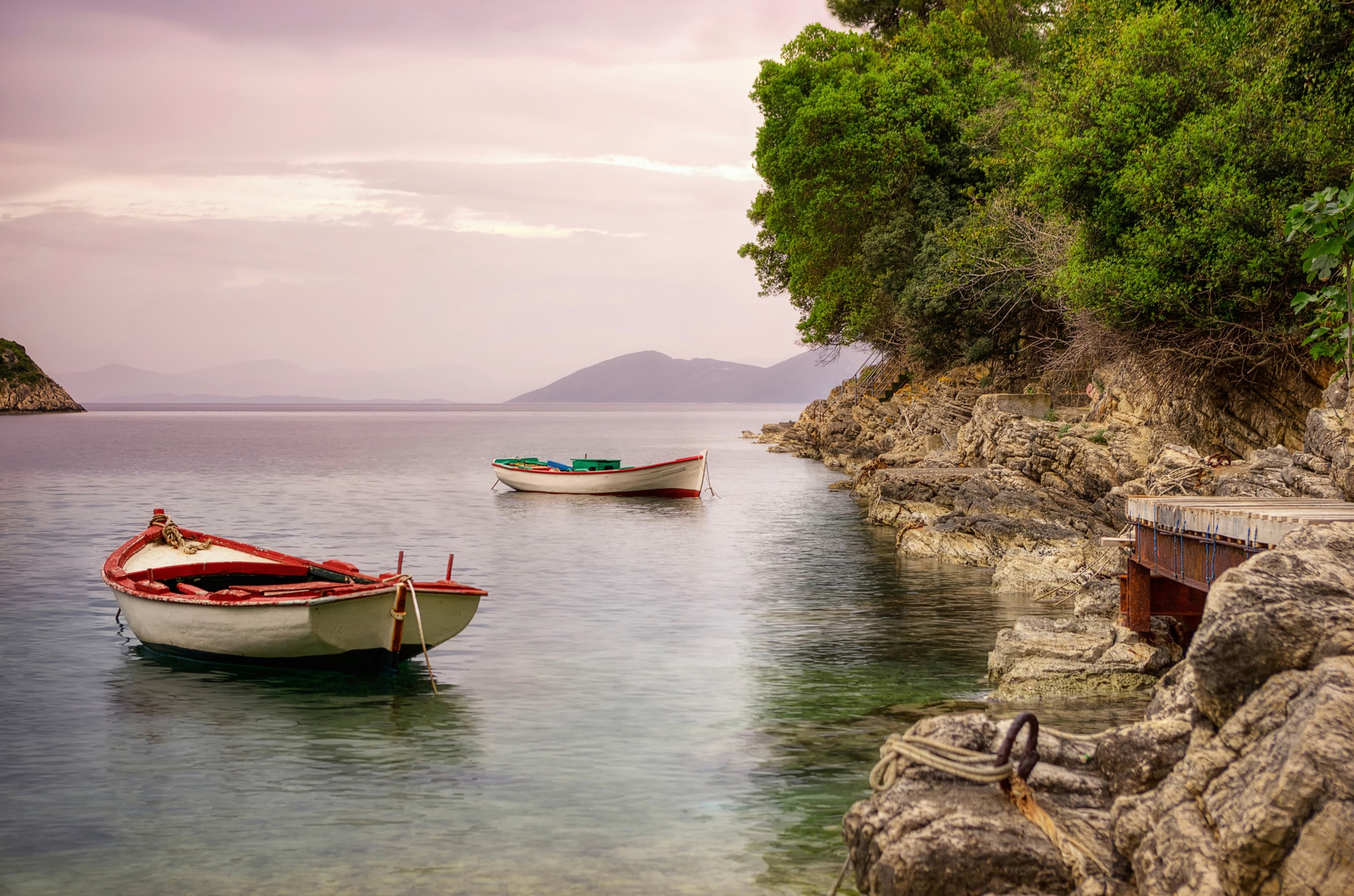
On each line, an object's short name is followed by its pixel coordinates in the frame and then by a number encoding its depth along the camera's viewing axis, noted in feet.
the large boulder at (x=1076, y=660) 38.37
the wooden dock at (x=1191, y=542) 28.30
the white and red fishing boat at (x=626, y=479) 130.72
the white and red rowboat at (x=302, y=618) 41.78
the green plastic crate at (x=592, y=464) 135.54
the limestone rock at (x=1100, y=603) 45.55
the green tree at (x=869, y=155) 127.34
